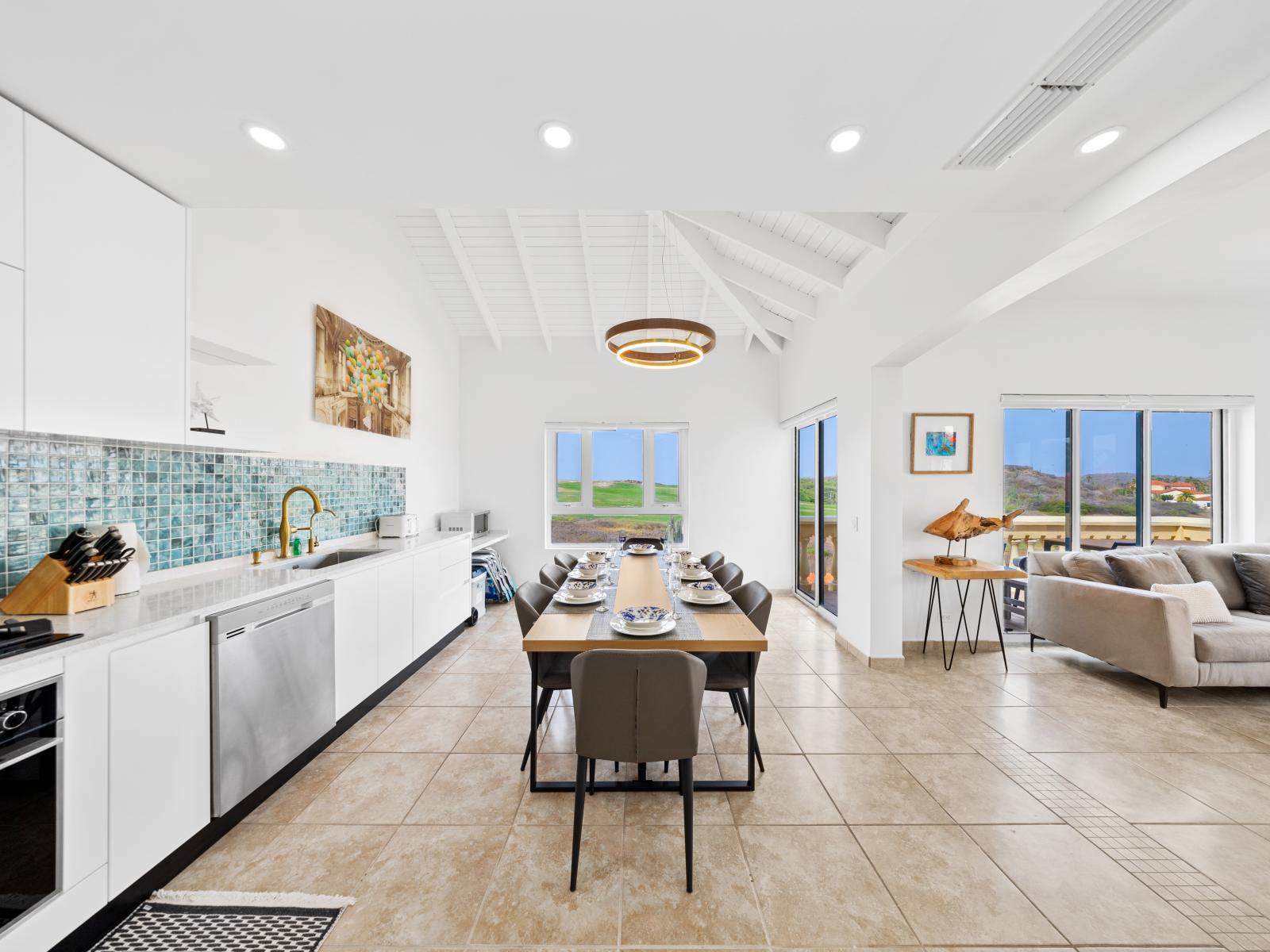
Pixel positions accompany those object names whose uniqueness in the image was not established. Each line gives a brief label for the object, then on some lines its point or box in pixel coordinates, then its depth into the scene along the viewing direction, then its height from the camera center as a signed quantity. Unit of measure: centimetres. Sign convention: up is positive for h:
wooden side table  368 -69
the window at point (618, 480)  643 -3
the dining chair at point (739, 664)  237 -91
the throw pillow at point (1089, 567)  380 -65
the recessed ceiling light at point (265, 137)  173 +115
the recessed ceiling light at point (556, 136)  173 +116
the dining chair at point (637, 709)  178 -80
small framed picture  423 +29
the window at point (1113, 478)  440 +2
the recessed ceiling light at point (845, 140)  174 +116
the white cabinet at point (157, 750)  158 -90
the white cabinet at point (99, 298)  164 +62
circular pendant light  329 +94
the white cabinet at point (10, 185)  155 +88
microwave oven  539 -47
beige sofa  314 -97
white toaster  420 -40
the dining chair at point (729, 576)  346 -67
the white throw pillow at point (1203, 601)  334 -78
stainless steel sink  304 -53
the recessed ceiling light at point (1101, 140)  171 +114
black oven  131 -83
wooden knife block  171 -39
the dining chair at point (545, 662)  238 -90
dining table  204 -64
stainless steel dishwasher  195 -89
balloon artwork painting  365 +76
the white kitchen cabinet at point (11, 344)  155 +39
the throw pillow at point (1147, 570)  362 -64
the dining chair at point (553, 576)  335 -66
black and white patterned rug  156 -140
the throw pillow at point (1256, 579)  362 -69
